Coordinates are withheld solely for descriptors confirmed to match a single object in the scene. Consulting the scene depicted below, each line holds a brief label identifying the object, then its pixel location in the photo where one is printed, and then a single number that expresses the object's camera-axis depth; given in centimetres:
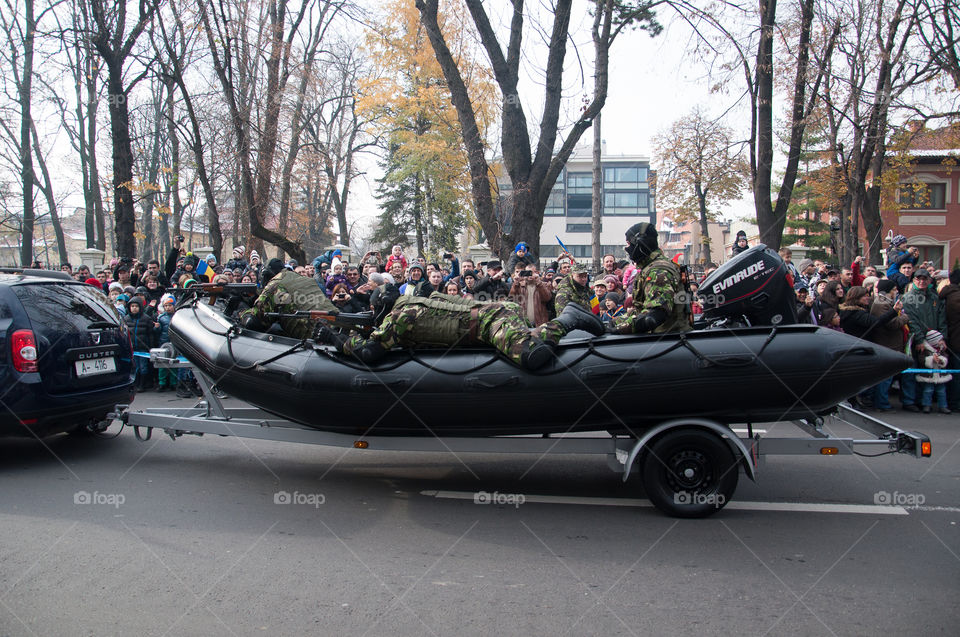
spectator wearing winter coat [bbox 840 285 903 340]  832
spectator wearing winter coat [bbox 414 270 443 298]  965
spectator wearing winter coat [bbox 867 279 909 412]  829
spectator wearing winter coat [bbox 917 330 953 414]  829
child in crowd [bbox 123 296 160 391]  983
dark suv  534
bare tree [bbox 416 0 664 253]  1258
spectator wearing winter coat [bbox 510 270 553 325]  848
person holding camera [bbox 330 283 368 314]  812
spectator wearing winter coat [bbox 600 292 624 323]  933
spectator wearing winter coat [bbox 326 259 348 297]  1013
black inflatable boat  436
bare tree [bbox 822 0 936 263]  1619
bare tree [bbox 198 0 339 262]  1586
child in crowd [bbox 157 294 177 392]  977
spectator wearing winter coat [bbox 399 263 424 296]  988
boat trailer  443
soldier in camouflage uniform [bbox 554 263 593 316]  650
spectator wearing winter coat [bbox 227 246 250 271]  1390
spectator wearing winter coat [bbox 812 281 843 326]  889
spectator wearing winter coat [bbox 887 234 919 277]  1040
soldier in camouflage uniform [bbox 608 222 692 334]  483
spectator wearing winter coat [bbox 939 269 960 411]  849
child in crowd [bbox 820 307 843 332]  877
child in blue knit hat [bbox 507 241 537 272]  1012
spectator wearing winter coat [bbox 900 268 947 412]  846
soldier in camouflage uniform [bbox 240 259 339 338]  554
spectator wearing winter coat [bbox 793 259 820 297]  1058
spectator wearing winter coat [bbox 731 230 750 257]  882
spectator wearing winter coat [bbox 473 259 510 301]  1025
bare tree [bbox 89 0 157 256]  1593
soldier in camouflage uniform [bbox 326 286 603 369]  468
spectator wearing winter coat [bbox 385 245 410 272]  1062
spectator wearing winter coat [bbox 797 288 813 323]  844
